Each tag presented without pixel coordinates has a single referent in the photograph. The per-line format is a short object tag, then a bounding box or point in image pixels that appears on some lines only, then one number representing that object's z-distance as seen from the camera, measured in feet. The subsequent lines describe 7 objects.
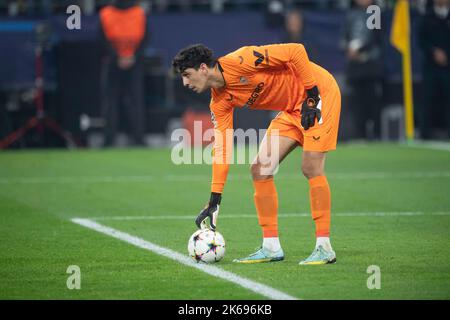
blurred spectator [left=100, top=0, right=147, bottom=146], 74.69
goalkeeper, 30.37
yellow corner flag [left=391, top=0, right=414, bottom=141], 75.41
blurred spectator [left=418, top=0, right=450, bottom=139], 74.49
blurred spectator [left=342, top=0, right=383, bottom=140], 76.84
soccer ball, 30.68
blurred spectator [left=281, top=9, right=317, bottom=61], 75.20
